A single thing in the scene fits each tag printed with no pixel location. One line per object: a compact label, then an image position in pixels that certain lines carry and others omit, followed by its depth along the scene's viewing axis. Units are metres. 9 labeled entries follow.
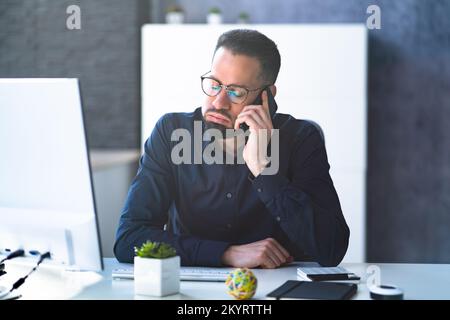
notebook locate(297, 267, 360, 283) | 1.86
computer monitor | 1.73
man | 2.09
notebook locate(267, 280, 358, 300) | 1.72
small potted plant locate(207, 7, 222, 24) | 3.62
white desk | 1.75
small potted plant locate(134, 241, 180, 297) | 1.73
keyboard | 1.85
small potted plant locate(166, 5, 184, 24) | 3.63
